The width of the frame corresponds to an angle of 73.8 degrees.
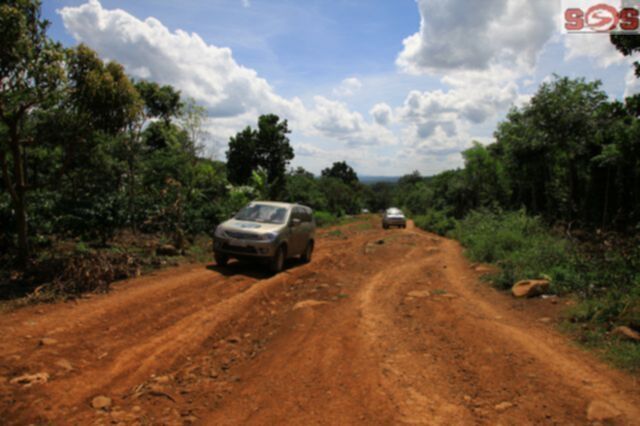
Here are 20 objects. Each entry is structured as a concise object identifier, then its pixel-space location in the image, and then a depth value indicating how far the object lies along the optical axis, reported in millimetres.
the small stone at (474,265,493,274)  11917
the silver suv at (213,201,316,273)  10109
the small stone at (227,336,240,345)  6194
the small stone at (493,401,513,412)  4051
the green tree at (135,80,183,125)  16531
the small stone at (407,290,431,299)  9039
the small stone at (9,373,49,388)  4344
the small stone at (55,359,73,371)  4789
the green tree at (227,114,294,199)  35062
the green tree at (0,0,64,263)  7047
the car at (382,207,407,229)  33531
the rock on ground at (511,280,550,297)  8633
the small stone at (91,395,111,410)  4105
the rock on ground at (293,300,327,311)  7950
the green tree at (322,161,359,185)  79812
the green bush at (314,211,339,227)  36600
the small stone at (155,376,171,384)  4762
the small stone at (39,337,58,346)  5299
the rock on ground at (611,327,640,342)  5609
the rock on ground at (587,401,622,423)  3801
